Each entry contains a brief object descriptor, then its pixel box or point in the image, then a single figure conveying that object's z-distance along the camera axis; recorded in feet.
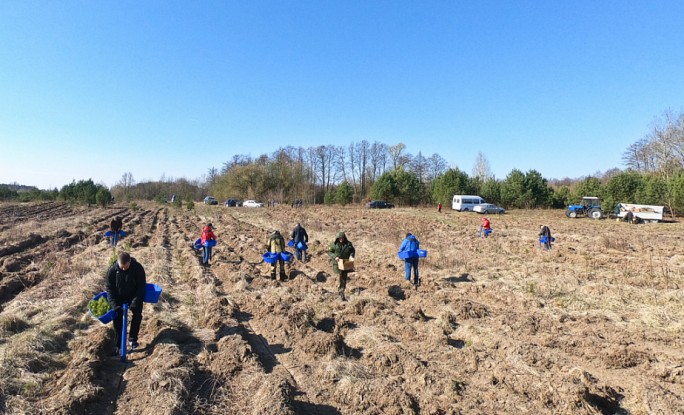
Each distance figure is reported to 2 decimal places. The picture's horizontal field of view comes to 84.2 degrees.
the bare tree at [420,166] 235.20
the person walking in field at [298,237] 41.13
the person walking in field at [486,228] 61.11
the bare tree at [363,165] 241.74
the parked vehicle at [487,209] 137.69
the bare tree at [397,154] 238.27
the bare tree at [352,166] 242.99
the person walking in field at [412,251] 31.01
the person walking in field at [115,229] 44.96
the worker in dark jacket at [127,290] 17.67
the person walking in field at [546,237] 49.83
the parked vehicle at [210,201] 197.98
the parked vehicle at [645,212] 97.81
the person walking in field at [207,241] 39.81
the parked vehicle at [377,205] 171.12
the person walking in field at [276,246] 33.63
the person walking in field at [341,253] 28.30
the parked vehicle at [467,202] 149.01
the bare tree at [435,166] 236.22
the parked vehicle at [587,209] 115.14
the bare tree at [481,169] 245.02
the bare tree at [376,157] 244.22
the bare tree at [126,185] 203.89
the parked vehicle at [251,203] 172.65
